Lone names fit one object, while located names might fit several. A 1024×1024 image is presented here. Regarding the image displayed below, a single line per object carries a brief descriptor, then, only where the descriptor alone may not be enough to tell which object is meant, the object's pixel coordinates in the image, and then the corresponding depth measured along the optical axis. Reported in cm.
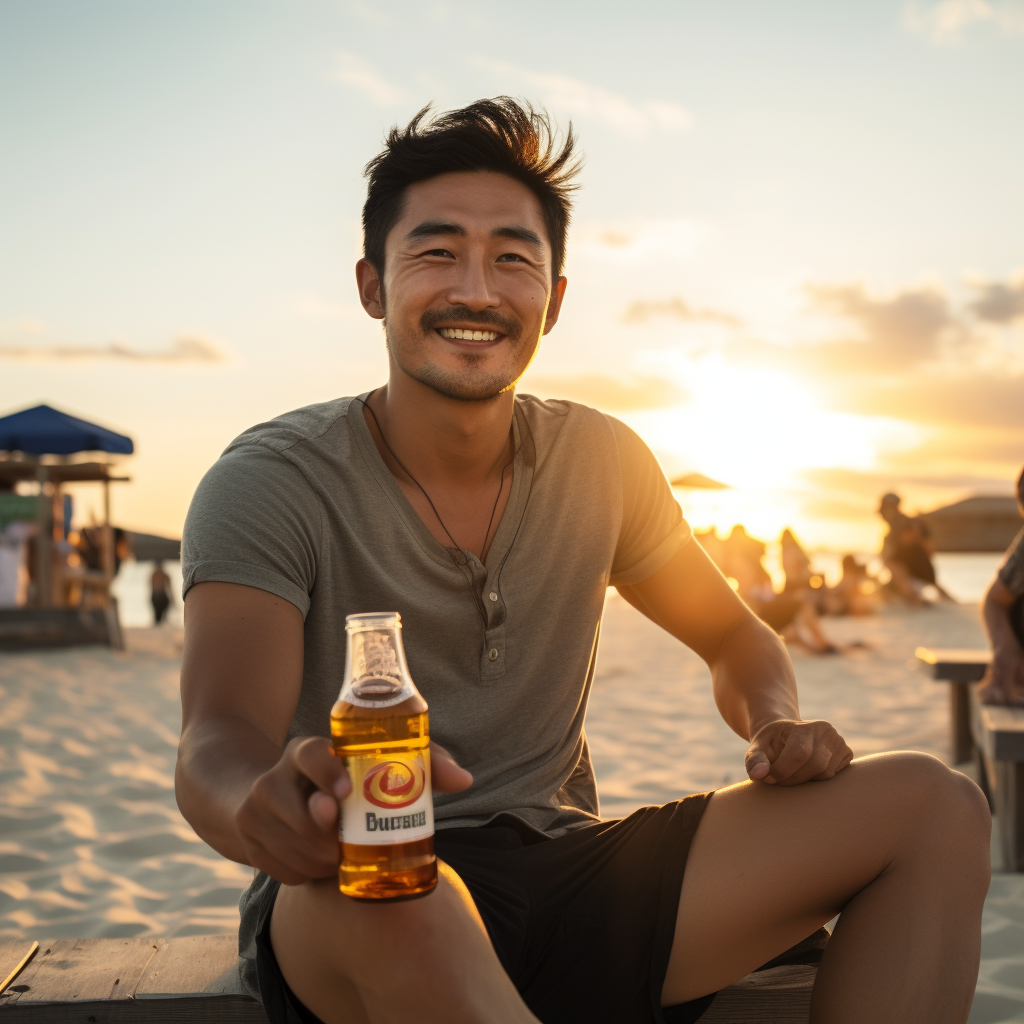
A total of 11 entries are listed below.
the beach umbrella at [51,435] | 1092
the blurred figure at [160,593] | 1461
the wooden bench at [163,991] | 181
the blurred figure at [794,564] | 1134
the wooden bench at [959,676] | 482
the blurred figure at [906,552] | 1416
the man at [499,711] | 140
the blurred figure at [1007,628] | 390
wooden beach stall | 1005
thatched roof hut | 4238
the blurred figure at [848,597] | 1320
